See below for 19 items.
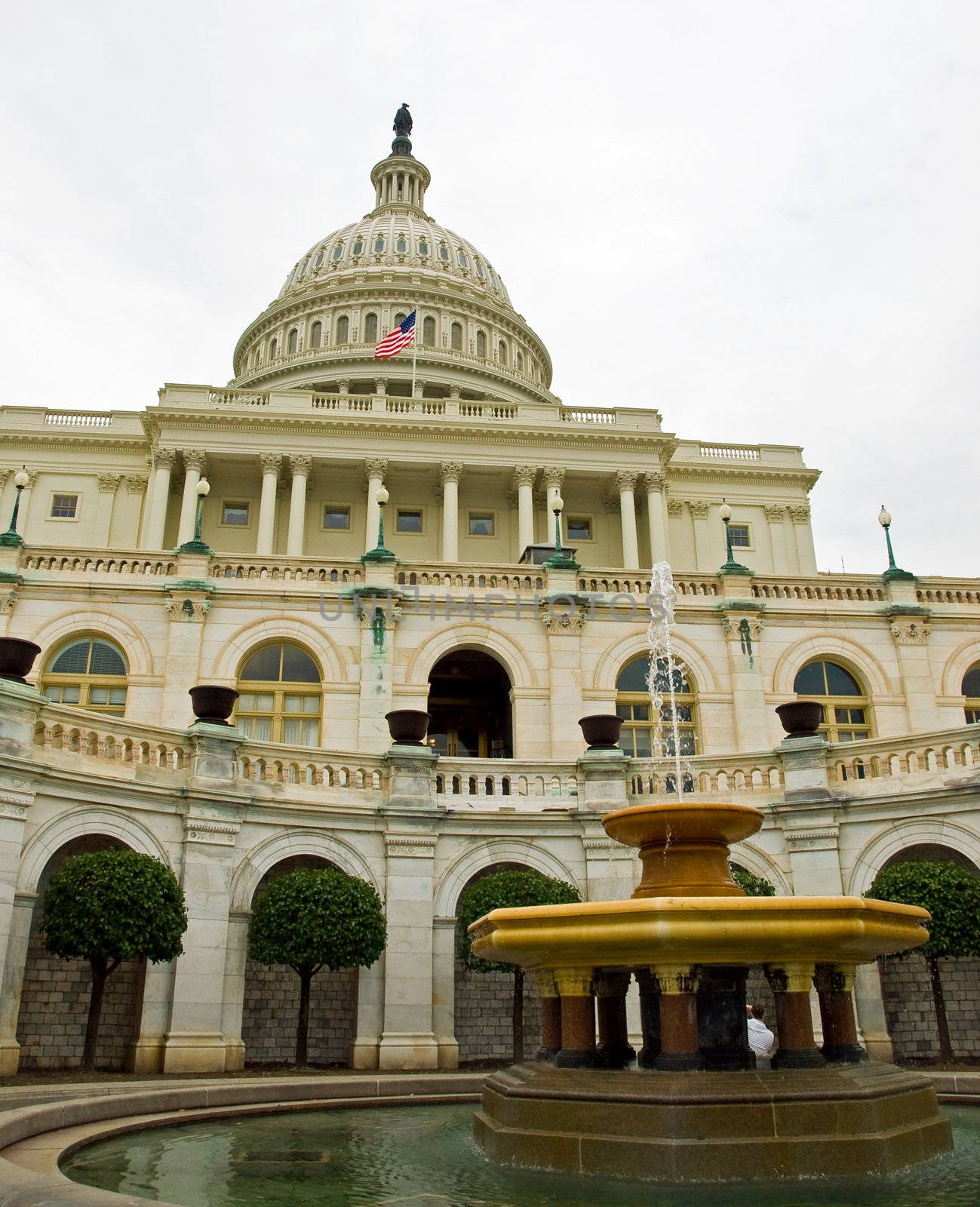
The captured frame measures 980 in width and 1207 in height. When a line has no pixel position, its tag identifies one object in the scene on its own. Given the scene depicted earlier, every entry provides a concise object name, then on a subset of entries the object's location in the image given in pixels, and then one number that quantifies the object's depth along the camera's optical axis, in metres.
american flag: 66.94
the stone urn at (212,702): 22.28
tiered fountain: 10.86
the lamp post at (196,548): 32.50
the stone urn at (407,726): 24.12
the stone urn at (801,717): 23.92
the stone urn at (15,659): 19.78
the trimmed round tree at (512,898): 21.84
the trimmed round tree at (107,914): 18.97
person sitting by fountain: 14.41
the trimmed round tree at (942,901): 21.02
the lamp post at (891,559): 34.81
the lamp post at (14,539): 32.94
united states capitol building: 21.02
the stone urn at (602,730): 24.64
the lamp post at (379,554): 33.28
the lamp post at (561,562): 33.59
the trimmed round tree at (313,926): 20.91
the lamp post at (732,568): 33.72
